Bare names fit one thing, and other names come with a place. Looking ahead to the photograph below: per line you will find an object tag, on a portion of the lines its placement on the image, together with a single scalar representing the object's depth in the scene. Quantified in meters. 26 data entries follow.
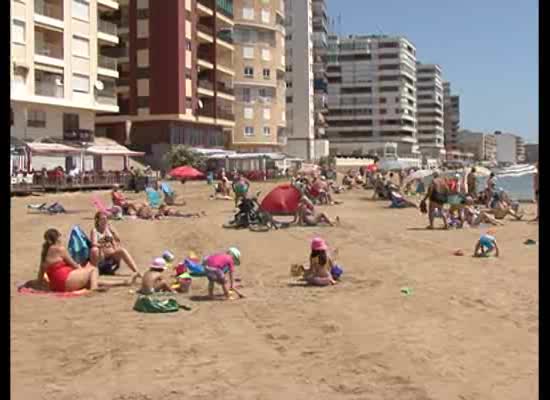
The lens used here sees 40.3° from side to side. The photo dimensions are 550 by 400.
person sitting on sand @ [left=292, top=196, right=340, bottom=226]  20.23
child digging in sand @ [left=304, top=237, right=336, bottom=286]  10.82
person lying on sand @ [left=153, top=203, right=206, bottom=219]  22.84
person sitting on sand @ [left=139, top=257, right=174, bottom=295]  9.46
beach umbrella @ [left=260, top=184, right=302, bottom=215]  19.94
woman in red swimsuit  9.93
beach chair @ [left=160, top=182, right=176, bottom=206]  27.48
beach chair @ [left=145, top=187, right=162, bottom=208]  24.65
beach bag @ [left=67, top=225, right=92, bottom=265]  11.25
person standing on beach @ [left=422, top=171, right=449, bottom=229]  19.62
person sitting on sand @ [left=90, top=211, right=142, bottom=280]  11.43
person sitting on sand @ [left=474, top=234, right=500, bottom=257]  14.06
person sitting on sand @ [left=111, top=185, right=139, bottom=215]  22.69
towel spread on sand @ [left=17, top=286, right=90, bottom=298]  9.80
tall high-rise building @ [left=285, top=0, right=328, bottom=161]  96.56
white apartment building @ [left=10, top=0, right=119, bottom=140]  38.84
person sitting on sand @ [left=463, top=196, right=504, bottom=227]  20.08
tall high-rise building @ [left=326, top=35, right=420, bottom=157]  142.62
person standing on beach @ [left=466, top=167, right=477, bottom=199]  24.81
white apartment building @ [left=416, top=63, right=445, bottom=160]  167.75
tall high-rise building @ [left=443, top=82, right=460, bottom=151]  195.38
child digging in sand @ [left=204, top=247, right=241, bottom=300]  9.69
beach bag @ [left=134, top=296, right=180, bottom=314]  8.82
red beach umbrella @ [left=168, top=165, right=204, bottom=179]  37.25
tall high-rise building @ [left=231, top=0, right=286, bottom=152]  71.25
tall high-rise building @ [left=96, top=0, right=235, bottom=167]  55.94
